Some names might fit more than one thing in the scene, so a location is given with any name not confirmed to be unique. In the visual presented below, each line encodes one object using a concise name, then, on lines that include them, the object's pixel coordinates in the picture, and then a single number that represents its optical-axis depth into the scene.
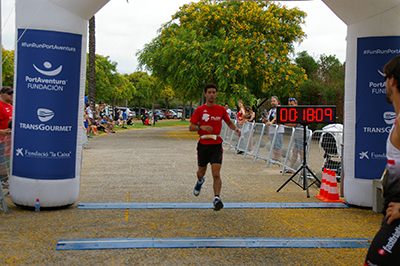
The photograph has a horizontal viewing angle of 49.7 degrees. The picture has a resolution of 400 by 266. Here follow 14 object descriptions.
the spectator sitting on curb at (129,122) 43.91
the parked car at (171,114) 80.75
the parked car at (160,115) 76.19
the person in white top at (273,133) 11.59
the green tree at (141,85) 74.09
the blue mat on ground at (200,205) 6.76
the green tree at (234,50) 22.70
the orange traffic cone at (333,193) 7.58
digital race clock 8.10
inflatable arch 6.26
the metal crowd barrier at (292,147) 9.73
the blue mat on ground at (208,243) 4.86
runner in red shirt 6.65
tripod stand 8.20
